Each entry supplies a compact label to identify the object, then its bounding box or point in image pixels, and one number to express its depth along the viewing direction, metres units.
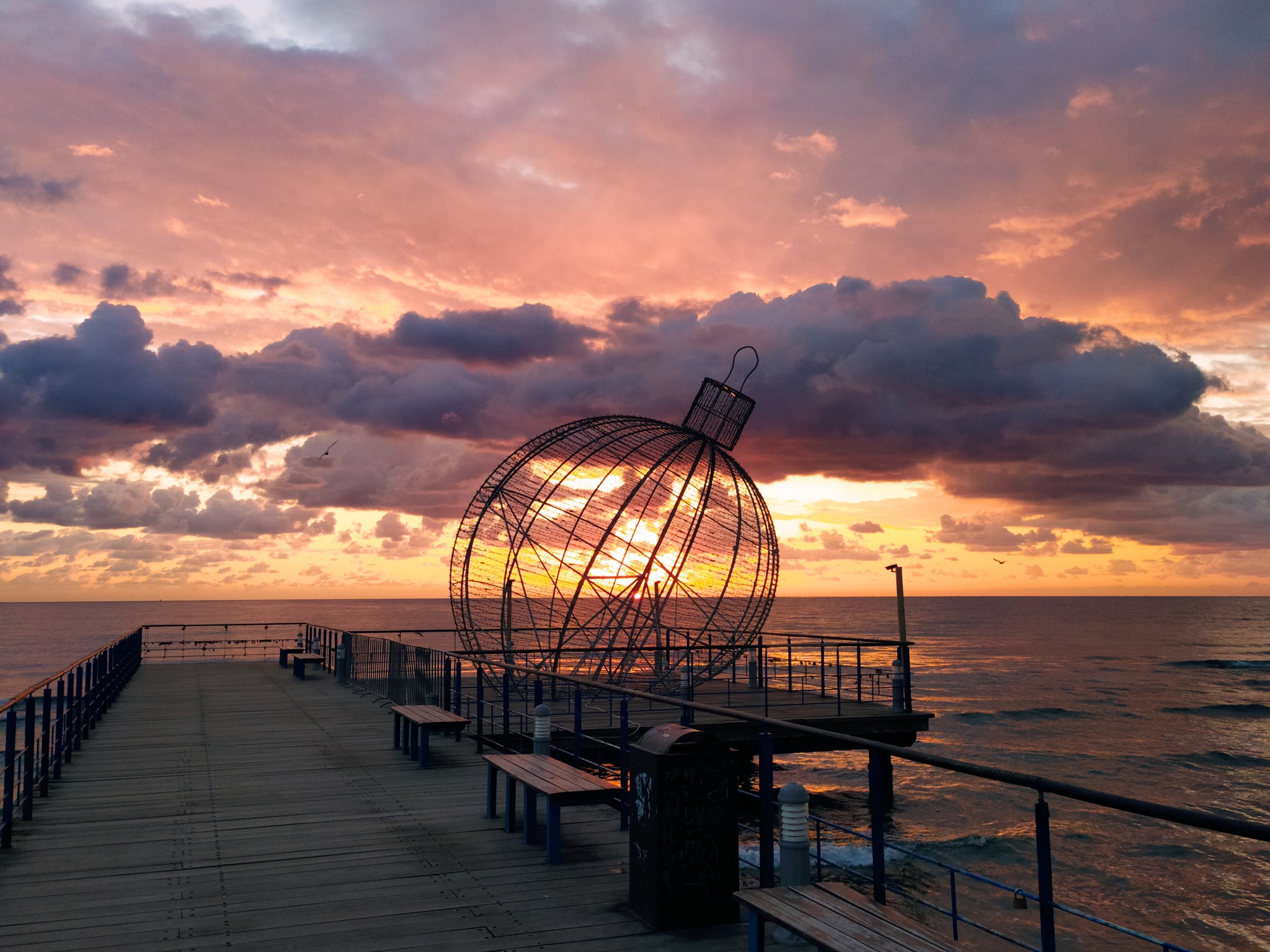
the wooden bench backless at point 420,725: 11.52
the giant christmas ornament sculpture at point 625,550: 18.36
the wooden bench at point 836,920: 4.11
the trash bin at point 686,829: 5.74
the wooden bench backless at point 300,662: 25.17
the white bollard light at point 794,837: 5.04
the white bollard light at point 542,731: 8.79
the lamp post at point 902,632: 19.72
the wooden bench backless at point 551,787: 7.02
